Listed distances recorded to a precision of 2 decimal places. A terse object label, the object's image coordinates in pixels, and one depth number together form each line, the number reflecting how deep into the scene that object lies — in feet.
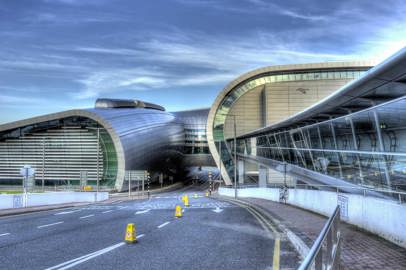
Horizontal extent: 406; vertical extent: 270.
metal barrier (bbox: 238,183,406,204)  36.75
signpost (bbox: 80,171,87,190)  169.97
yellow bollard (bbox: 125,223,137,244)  37.65
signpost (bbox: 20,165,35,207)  89.66
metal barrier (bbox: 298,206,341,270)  10.10
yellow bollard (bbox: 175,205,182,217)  64.69
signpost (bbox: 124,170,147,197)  204.44
